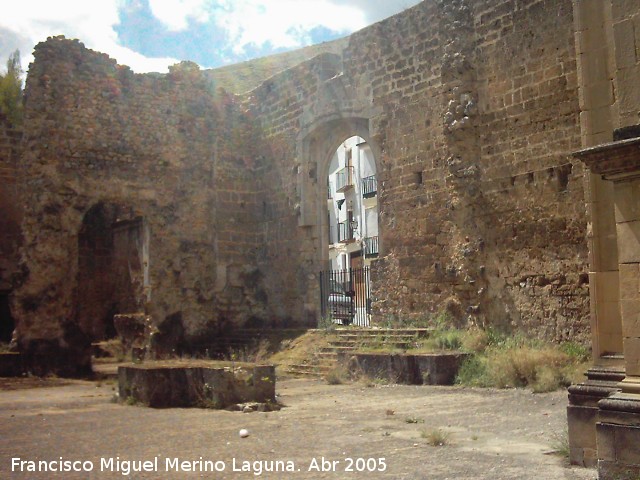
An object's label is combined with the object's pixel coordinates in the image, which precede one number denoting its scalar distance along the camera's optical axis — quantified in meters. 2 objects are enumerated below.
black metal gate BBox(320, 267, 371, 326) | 15.70
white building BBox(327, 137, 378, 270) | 31.80
